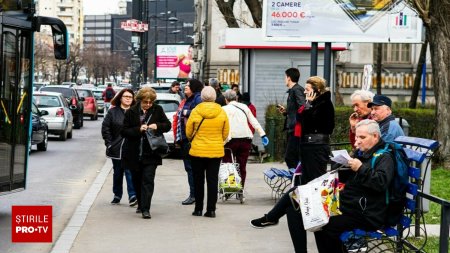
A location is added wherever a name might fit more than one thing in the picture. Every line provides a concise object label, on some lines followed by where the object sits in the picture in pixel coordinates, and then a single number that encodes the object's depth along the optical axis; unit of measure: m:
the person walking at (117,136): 13.91
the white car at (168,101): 25.17
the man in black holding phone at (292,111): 13.20
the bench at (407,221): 8.11
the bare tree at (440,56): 19.25
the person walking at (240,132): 14.38
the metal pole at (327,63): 18.69
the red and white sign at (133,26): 40.72
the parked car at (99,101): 57.66
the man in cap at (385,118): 10.08
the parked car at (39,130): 24.74
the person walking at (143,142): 12.40
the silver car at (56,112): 30.95
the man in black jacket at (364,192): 7.88
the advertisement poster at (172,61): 74.25
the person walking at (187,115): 14.01
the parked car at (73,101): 39.00
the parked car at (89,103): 48.25
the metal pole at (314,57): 18.56
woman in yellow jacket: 12.45
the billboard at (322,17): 19.80
